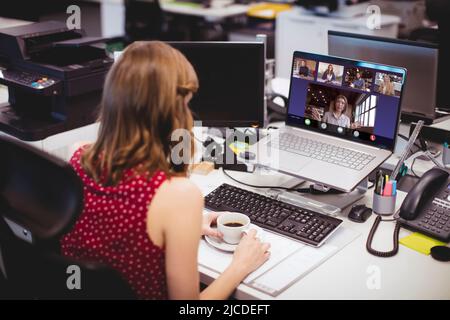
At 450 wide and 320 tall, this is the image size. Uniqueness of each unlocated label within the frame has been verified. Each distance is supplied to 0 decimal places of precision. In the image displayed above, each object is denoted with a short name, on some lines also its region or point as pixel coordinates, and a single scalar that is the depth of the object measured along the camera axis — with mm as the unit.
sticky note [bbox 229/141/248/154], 2272
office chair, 1149
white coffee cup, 1635
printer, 2436
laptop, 1833
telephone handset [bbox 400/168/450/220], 1705
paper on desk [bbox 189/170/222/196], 2002
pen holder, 1832
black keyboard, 1691
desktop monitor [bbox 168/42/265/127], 2117
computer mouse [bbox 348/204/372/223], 1807
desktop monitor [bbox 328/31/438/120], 2072
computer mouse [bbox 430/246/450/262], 1593
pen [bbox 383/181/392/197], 1826
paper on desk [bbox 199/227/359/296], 1486
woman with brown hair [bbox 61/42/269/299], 1309
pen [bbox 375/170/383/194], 1828
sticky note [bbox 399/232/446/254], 1647
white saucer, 1618
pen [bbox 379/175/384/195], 1824
